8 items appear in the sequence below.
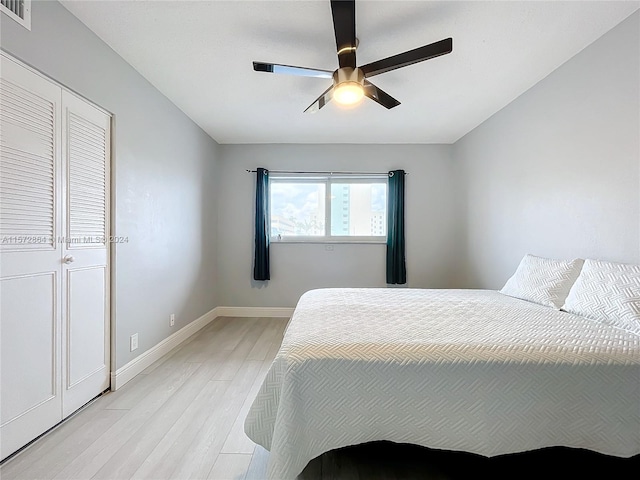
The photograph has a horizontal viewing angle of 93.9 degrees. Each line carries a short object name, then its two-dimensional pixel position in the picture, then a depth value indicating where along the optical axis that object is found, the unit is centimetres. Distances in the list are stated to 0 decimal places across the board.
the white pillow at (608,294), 149
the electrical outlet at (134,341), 232
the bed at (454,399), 117
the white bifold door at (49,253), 145
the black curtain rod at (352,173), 409
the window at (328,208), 415
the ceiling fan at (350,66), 157
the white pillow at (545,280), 196
